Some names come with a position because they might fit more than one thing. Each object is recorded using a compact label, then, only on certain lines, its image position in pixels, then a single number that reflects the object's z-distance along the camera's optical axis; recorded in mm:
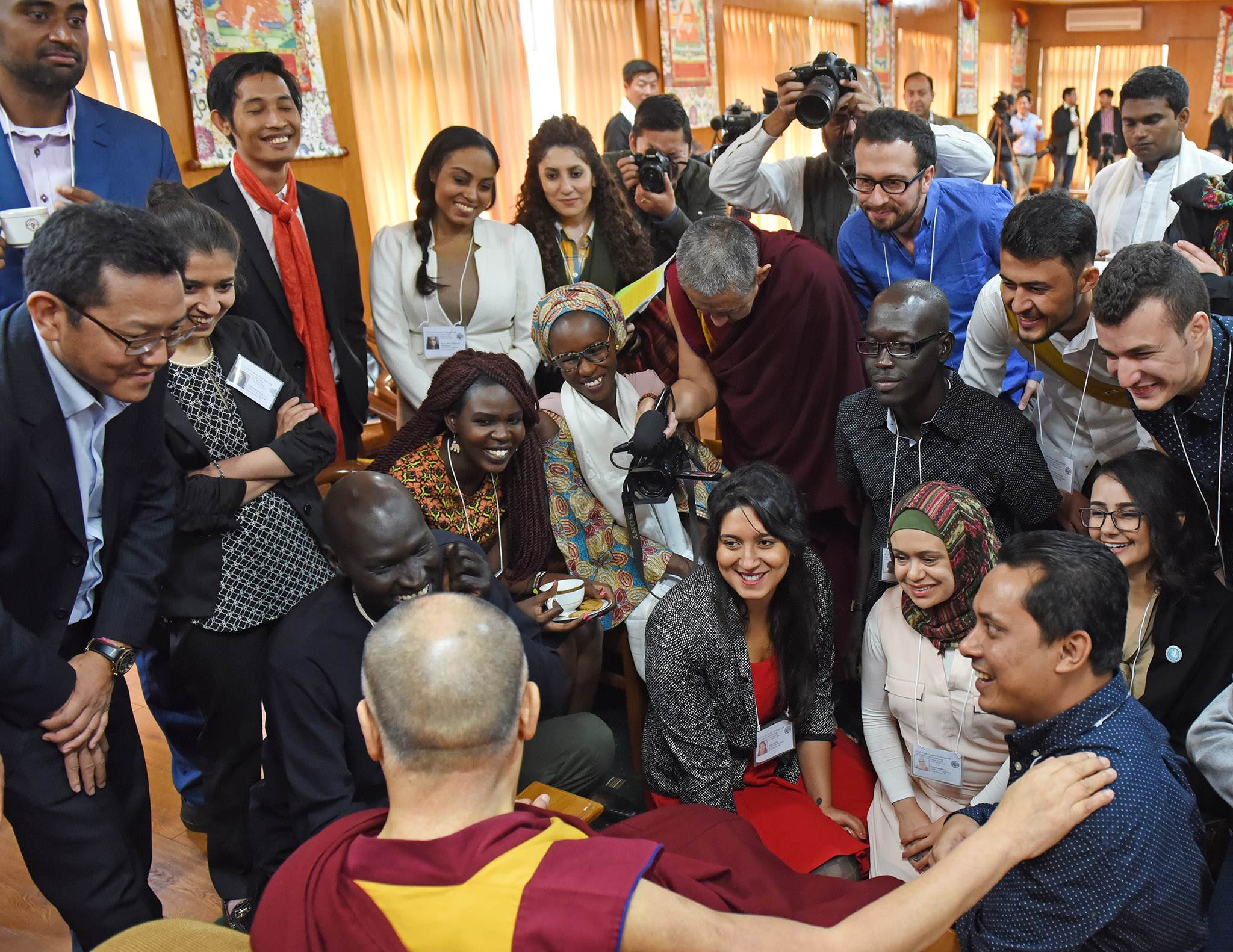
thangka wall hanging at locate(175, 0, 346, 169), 4340
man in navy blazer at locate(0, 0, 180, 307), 2219
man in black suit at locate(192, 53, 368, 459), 2764
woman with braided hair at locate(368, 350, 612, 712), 2455
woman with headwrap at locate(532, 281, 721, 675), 2660
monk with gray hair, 2842
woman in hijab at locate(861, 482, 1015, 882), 2061
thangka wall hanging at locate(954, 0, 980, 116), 14461
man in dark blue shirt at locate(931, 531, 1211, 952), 1364
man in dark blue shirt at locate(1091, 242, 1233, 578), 1765
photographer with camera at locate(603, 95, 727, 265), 3449
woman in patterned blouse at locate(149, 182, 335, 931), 2115
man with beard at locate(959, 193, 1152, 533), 2102
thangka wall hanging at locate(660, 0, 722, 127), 8031
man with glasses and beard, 2625
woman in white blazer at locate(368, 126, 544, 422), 3057
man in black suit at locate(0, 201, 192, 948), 1609
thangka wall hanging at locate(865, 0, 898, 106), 11875
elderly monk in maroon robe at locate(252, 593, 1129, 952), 1062
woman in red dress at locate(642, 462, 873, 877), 2217
